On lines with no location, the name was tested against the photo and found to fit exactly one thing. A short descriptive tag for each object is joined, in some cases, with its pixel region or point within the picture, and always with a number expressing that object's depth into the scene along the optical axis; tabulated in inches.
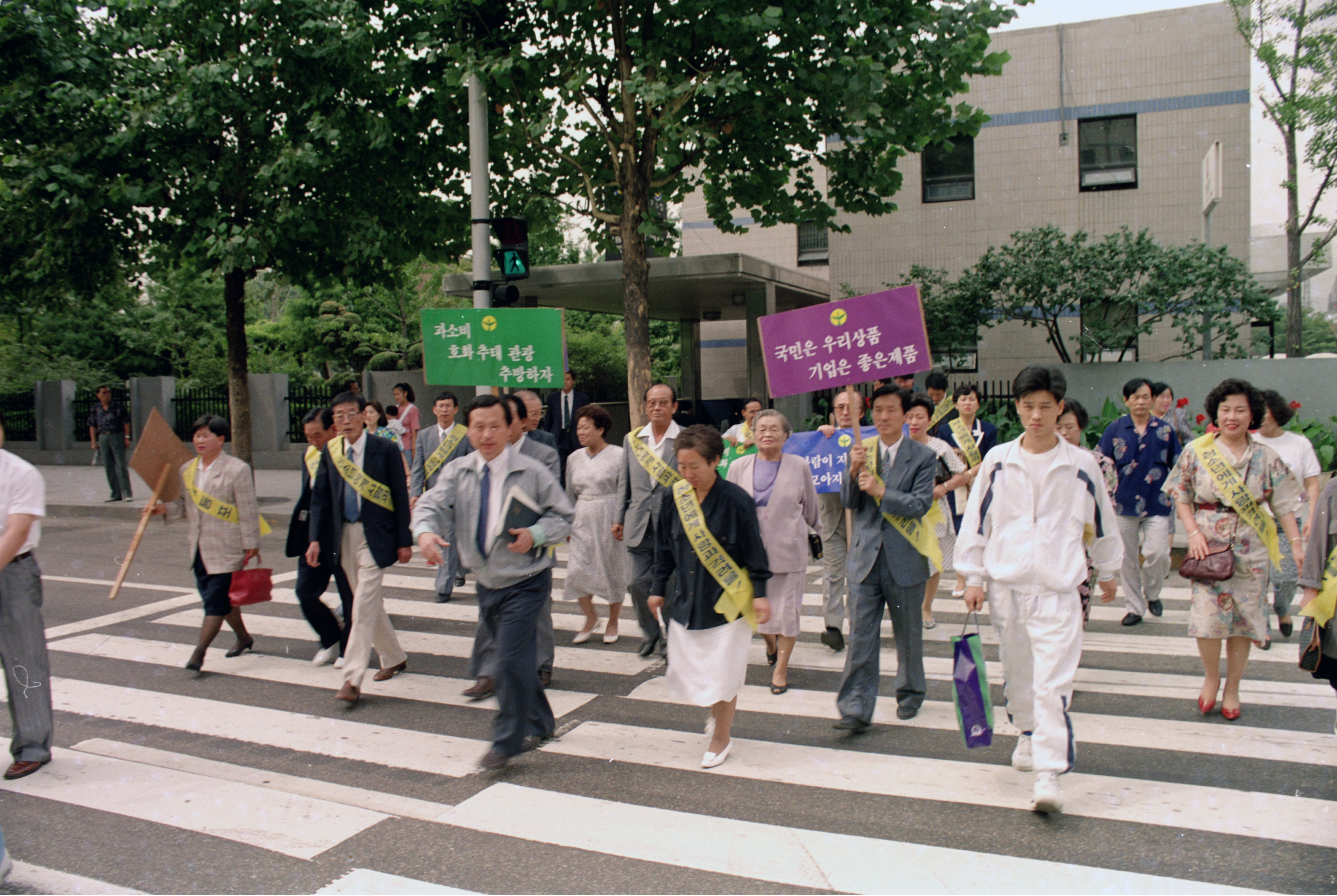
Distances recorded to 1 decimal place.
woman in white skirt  193.2
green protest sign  339.3
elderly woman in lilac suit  245.0
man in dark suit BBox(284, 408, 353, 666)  271.9
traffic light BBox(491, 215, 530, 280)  429.4
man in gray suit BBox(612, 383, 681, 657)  273.7
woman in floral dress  211.9
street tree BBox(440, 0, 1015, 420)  461.1
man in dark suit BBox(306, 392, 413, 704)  251.4
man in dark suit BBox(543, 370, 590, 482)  481.4
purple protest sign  226.2
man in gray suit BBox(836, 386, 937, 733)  210.5
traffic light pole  430.3
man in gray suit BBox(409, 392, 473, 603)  360.5
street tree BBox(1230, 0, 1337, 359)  607.2
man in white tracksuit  169.0
